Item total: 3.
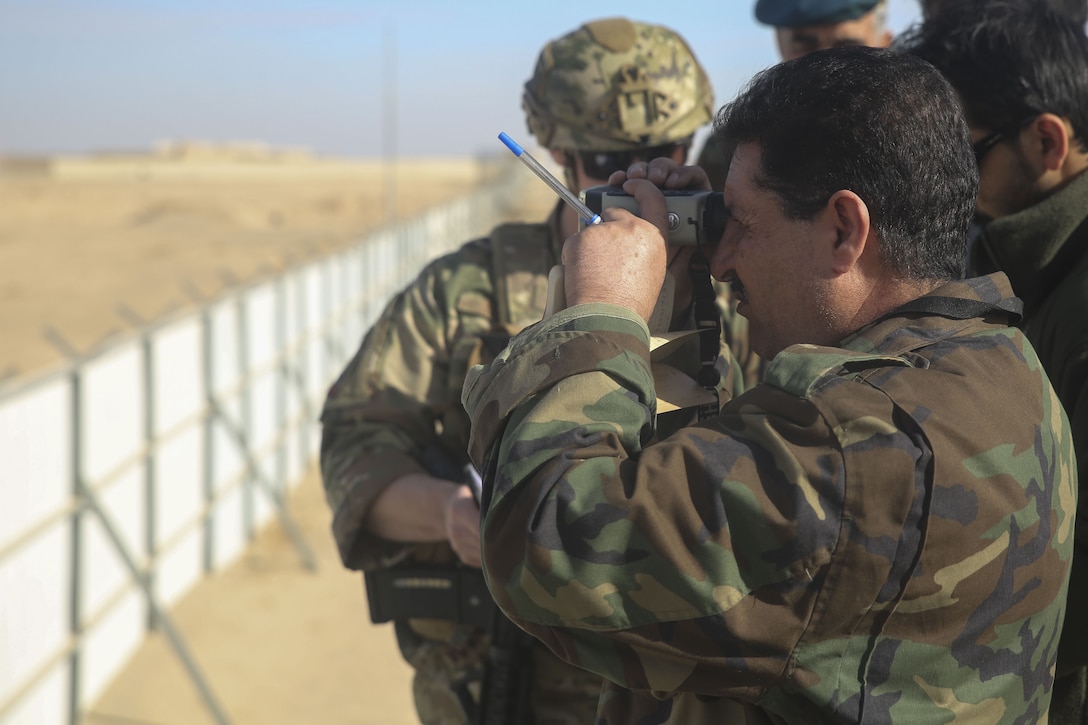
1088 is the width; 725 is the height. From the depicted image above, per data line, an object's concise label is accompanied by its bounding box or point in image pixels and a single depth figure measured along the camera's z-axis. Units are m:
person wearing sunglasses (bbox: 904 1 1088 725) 2.35
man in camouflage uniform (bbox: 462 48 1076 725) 1.37
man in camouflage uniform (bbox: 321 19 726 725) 2.63
